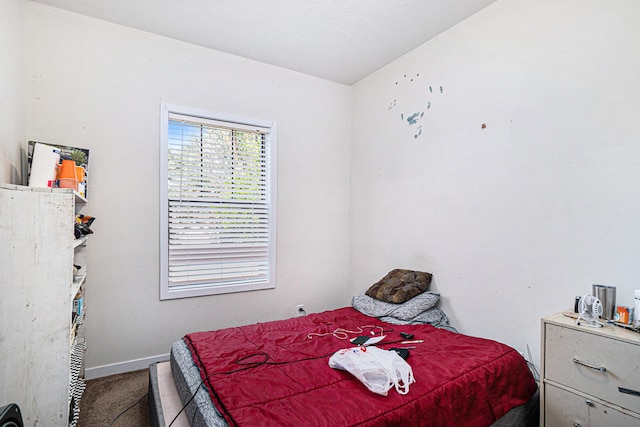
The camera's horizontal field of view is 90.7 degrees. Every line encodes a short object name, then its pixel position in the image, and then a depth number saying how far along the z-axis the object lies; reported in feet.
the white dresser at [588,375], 4.41
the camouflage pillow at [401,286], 8.45
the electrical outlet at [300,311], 10.98
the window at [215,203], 9.04
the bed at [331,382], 4.34
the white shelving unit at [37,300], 4.38
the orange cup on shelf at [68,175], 6.21
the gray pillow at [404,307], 8.07
